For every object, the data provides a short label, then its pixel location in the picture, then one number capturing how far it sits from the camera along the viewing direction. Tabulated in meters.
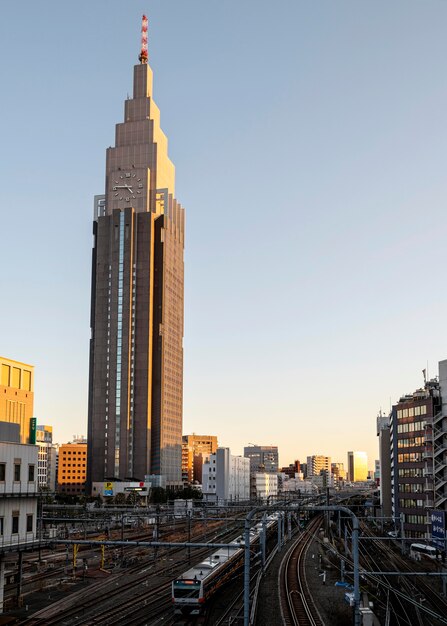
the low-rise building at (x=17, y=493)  45.03
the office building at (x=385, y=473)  138.50
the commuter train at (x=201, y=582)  46.41
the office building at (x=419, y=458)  92.56
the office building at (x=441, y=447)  90.50
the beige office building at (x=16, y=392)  75.06
